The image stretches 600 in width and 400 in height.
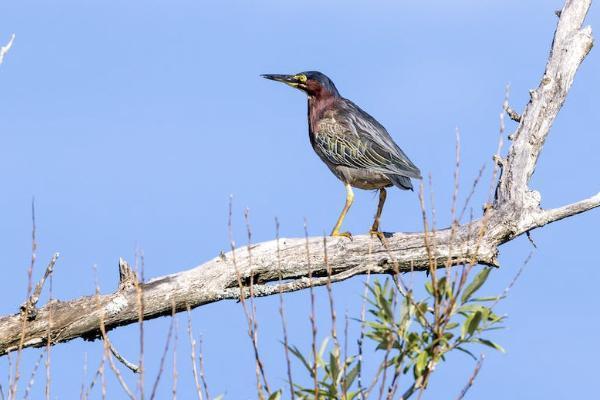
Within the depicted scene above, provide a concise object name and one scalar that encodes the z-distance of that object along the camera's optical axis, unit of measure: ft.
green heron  61.77
